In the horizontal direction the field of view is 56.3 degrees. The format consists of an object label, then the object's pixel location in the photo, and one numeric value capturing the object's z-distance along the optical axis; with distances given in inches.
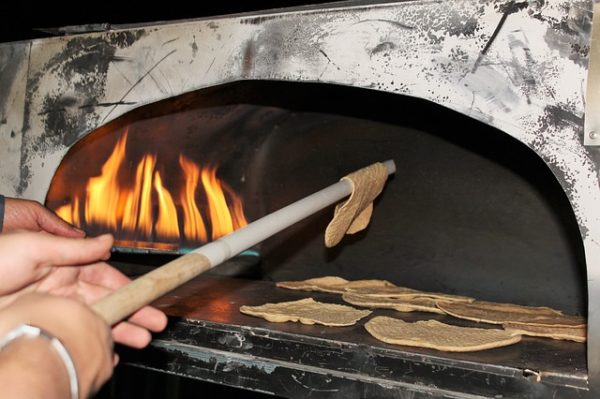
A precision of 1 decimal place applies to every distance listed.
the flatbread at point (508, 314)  64.4
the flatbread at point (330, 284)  82.6
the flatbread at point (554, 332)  58.6
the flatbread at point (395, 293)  75.3
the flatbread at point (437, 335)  53.4
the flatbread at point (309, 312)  62.0
